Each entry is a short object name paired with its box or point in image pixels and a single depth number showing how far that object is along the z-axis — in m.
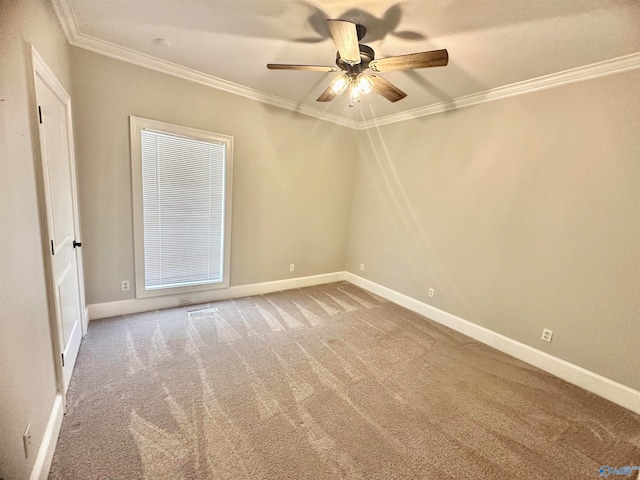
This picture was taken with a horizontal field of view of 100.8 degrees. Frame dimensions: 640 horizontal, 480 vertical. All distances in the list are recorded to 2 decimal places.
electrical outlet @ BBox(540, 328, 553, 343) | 2.51
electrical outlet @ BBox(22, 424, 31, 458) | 1.15
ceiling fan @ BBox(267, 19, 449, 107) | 1.55
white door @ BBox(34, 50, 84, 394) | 1.64
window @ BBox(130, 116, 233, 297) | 2.82
